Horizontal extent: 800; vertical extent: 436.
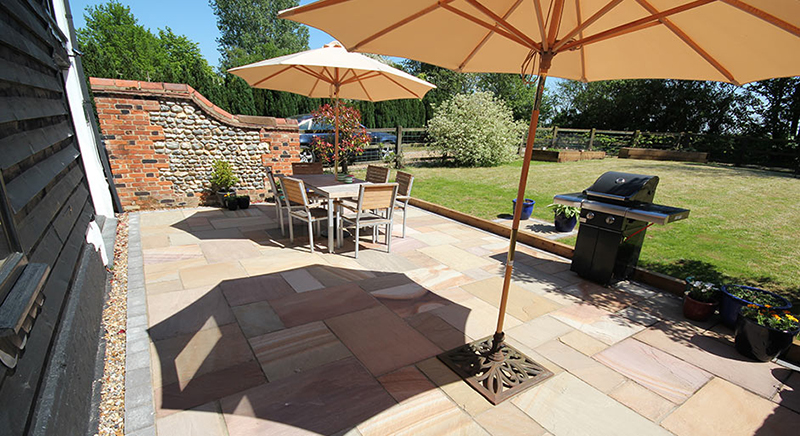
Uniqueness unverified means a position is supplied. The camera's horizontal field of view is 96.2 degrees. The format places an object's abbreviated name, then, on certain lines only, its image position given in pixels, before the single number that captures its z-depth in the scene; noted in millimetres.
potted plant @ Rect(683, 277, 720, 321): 3199
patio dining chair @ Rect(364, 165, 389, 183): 5879
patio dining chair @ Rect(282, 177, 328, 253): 4473
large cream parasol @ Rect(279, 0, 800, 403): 1975
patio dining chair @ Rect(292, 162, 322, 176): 6348
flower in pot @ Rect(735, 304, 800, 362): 2579
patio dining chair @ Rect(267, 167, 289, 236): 5186
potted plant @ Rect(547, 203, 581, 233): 5430
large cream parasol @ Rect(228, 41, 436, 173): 4508
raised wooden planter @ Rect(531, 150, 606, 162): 14039
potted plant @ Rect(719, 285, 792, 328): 2912
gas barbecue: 3613
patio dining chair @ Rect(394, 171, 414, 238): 5242
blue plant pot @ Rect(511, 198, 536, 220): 6047
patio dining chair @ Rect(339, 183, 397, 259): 4355
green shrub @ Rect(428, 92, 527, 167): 12570
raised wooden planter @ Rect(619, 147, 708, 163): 14191
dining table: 4480
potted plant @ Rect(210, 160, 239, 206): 6543
